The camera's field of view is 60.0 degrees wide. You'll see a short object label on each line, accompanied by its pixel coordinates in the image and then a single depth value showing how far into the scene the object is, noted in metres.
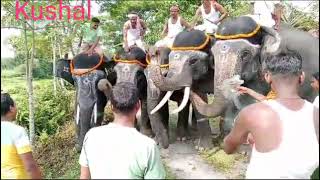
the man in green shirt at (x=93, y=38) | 3.88
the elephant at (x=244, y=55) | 3.07
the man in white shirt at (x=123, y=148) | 1.48
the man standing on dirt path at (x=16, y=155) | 1.69
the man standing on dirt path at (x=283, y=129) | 1.43
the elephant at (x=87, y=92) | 3.63
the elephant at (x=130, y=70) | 3.52
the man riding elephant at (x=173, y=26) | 3.75
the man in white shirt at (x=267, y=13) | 3.27
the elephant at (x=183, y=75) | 3.30
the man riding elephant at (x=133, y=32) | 3.85
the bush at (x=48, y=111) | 5.91
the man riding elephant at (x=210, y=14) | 3.73
